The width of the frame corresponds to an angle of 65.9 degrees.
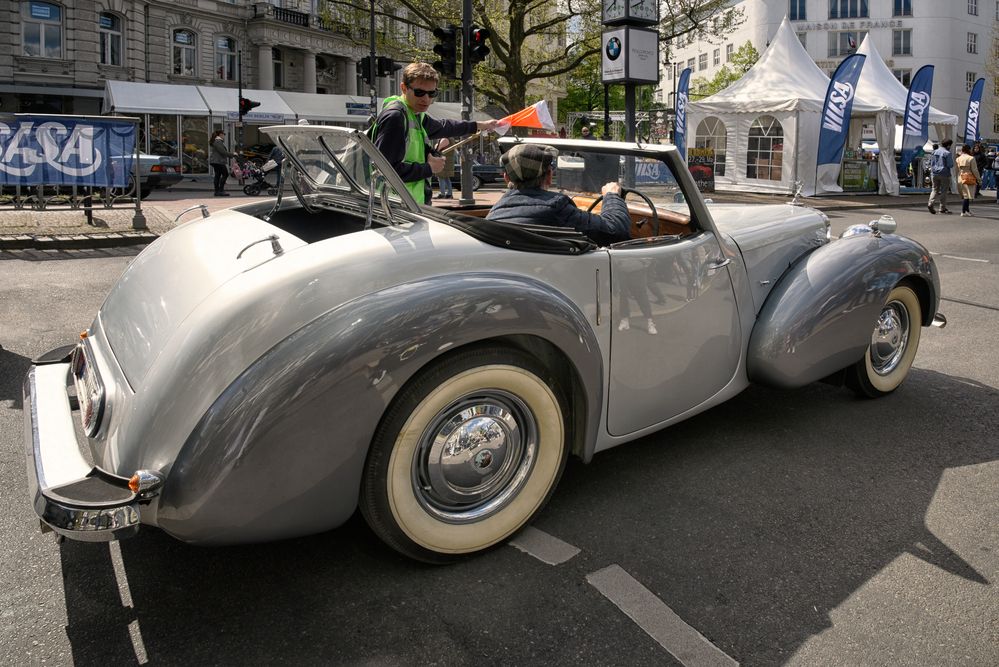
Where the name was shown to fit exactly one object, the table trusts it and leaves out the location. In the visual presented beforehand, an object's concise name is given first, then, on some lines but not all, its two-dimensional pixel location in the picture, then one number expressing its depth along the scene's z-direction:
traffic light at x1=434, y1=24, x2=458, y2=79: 14.19
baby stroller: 21.05
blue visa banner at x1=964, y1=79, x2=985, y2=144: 24.17
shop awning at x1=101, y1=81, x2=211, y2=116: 26.69
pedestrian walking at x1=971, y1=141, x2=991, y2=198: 24.09
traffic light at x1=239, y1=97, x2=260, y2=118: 25.36
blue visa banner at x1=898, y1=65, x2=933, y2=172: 20.73
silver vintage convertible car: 2.07
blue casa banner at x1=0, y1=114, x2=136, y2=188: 9.85
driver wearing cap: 3.04
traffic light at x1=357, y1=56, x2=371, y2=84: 20.03
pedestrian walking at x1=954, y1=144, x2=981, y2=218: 16.55
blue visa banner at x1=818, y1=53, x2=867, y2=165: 18.56
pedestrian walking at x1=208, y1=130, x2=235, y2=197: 19.75
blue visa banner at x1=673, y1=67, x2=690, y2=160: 22.12
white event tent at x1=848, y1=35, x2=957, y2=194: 22.11
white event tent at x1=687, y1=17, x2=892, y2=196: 20.52
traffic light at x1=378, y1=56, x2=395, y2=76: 18.97
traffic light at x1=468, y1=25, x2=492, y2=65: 13.74
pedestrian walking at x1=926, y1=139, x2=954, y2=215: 16.64
